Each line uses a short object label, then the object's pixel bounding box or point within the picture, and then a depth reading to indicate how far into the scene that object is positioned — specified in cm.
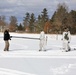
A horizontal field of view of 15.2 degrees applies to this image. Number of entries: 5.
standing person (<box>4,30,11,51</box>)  1809
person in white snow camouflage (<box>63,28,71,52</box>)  1847
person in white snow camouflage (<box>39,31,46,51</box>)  1878
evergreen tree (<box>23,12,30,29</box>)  13086
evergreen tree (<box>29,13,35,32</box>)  11458
